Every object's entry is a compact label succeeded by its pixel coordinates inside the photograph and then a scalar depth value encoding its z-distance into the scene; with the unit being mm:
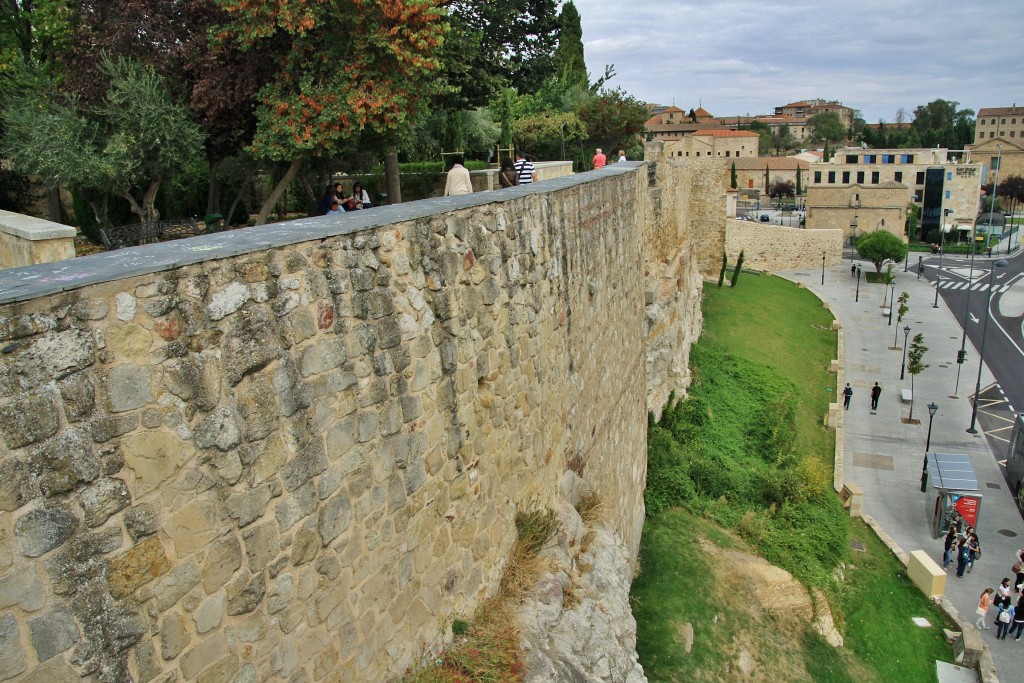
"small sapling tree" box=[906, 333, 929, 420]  27906
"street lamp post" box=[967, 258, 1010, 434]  24958
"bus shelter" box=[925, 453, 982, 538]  17375
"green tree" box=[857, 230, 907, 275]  49969
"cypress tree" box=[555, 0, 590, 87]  43706
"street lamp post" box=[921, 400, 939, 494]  20391
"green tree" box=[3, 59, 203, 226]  9383
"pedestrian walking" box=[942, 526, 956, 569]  16750
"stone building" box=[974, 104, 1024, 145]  124438
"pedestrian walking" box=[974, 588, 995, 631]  14484
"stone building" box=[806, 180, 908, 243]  61062
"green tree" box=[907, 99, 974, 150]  105500
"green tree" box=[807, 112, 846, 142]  146125
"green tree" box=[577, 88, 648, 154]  32312
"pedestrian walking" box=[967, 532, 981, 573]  16375
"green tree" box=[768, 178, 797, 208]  89188
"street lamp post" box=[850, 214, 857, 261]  61075
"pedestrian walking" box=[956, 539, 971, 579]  16297
